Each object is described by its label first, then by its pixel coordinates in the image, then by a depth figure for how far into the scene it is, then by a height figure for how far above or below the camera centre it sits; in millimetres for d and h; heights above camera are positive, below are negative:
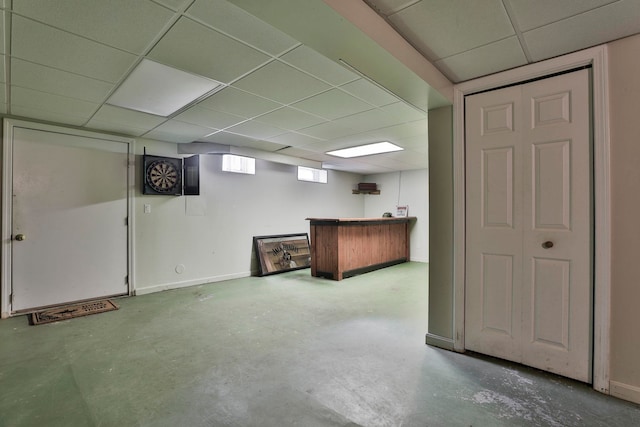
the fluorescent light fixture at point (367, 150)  5070 +1191
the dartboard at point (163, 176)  4473 +584
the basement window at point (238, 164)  5395 +951
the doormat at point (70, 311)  3359 -1212
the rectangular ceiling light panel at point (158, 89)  2448 +1186
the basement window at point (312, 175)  6852 +950
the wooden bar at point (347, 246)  5387 -652
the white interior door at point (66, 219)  3576 -67
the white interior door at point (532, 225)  2107 -93
